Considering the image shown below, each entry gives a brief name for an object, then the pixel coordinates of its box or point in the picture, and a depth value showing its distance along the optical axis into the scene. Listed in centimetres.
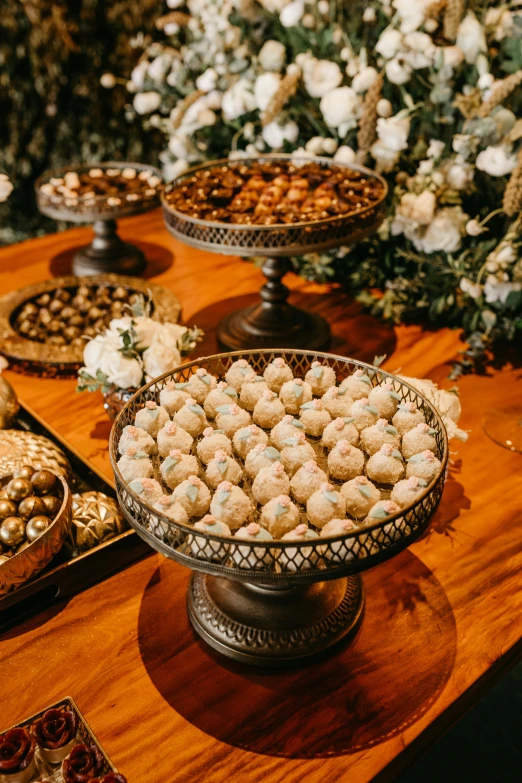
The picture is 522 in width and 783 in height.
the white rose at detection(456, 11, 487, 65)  152
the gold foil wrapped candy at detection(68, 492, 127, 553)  114
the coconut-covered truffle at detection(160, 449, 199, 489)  92
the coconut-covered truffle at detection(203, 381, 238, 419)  108
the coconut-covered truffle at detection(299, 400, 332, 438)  104
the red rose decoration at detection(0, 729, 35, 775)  77
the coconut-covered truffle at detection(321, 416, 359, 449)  100
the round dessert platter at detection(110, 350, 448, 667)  79
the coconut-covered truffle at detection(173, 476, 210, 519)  87
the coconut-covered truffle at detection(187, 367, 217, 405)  110
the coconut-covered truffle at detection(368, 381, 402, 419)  105
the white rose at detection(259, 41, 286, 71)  197
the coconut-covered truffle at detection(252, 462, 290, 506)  90
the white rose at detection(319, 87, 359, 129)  176
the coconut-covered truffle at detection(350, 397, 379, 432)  103
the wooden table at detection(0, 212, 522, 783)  88
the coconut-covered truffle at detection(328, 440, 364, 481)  95
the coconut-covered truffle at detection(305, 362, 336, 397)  112
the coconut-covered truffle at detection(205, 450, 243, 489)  93
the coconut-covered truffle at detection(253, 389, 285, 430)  105
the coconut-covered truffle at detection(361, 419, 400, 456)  99
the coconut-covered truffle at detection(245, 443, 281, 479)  95
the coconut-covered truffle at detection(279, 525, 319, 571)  77
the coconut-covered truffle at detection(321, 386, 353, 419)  107
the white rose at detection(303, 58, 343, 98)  180
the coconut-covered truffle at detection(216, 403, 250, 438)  103
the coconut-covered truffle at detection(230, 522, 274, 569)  77
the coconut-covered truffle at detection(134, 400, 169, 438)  102
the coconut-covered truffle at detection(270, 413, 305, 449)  101
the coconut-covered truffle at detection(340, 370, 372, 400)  108
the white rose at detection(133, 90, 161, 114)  241
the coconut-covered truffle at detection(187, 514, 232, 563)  78
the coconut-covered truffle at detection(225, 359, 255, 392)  113
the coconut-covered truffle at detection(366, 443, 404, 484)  93
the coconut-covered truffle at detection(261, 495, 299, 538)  85
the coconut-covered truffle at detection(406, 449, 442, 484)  89
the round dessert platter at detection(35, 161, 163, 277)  201
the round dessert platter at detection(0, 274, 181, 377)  166
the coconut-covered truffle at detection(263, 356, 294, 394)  115
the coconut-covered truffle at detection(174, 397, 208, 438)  103
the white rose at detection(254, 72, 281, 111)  190
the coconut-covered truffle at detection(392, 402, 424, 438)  100
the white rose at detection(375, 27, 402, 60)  162
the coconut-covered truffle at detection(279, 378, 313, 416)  108
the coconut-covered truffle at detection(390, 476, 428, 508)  87
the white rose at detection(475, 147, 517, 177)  147
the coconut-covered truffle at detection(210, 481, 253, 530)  86
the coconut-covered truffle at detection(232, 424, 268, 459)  99
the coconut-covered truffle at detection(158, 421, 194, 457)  98
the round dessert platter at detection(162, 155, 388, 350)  145
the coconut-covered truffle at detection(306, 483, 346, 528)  87
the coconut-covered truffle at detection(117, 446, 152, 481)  90
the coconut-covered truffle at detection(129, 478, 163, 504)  86
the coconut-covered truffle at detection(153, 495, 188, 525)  84
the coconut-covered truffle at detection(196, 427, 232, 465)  98
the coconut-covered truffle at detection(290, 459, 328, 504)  91
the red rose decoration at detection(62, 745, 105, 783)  76
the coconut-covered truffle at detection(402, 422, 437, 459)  95
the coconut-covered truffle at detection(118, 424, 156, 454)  96
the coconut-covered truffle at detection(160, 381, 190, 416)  107
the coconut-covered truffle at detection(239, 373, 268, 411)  109
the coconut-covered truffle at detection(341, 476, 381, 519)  88
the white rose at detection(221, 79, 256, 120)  209
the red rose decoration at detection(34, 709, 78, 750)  80
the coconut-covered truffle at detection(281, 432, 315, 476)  96
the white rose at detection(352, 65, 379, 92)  173
